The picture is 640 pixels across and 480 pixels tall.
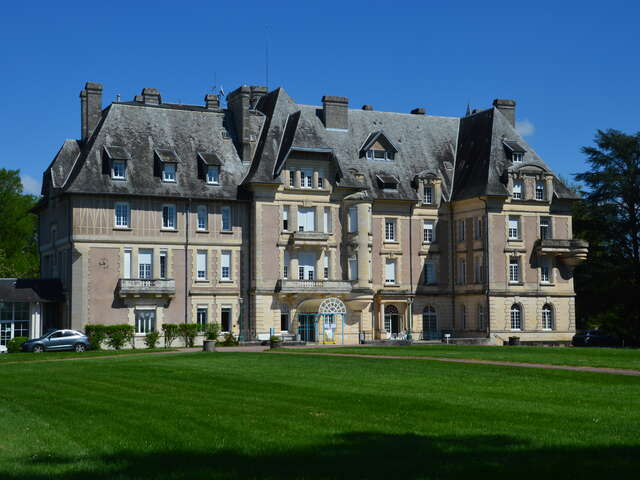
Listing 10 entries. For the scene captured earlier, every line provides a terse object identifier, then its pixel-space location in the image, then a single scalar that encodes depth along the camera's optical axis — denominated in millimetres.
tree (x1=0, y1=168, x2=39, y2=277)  91312
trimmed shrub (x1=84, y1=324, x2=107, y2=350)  58125
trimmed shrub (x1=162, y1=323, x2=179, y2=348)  60531
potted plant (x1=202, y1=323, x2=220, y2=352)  61031
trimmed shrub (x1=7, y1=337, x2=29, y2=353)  54478
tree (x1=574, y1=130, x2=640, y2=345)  71938
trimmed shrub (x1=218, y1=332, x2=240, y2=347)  58841
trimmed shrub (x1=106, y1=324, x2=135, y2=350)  58562
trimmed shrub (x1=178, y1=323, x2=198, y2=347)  60844
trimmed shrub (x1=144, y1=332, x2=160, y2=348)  58984
